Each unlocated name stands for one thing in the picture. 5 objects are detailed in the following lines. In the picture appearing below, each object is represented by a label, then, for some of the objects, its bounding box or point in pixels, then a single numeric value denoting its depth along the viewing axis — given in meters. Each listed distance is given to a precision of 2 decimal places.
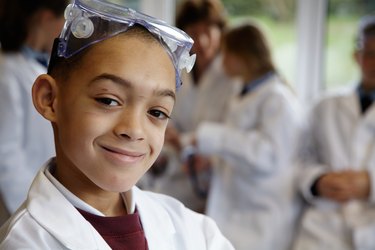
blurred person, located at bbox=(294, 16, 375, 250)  1.79
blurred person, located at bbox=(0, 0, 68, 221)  1.68
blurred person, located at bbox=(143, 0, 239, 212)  2.25
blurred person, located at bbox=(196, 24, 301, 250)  1.96
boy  0.74
